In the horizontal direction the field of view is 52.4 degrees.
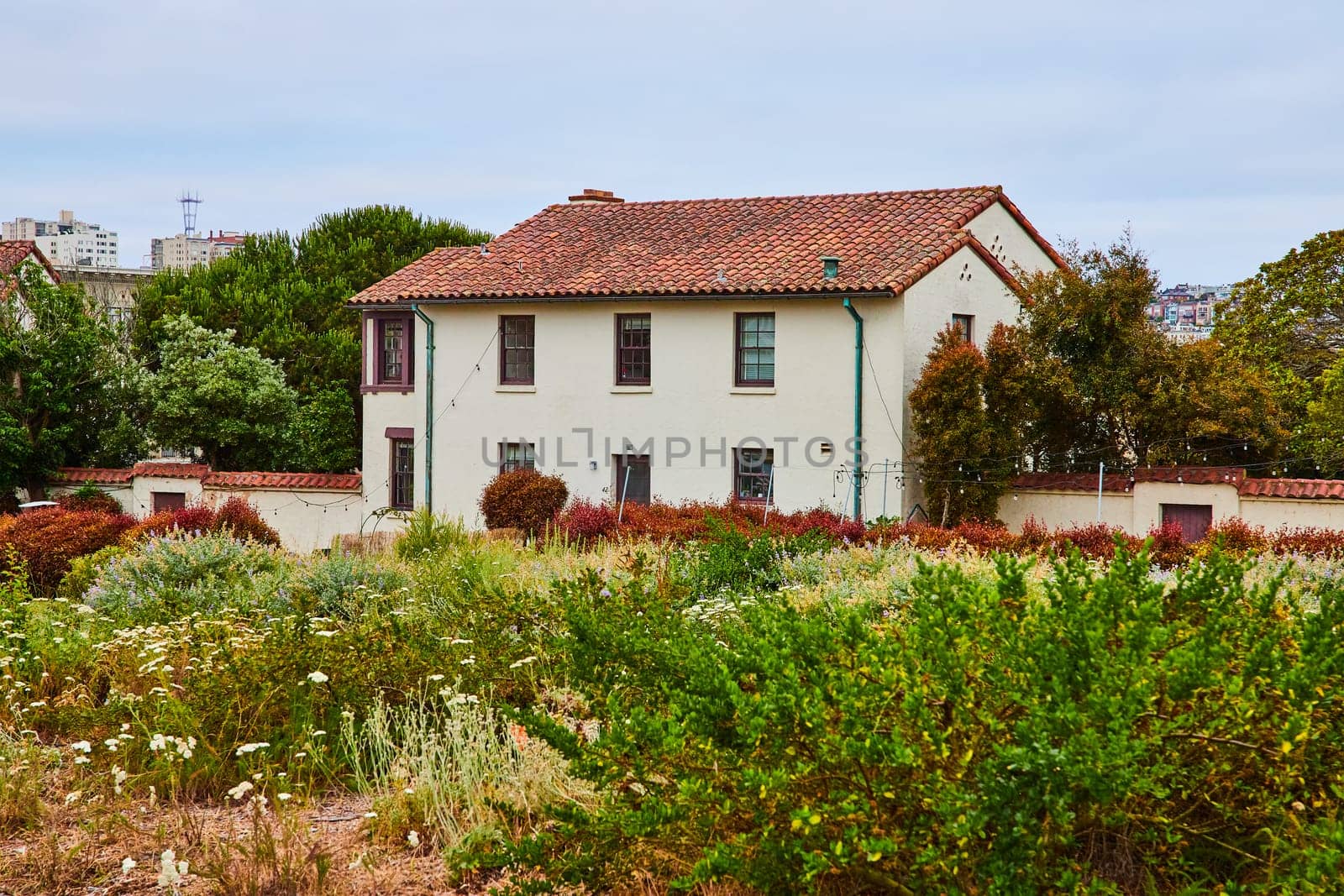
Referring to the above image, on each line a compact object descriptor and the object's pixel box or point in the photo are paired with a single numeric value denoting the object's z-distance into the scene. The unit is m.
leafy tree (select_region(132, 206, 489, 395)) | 36.50
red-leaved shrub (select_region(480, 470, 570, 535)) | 25.52
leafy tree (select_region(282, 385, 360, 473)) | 32.81
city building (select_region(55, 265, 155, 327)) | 49.01
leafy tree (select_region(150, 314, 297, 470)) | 31.09
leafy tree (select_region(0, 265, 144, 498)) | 28.95
